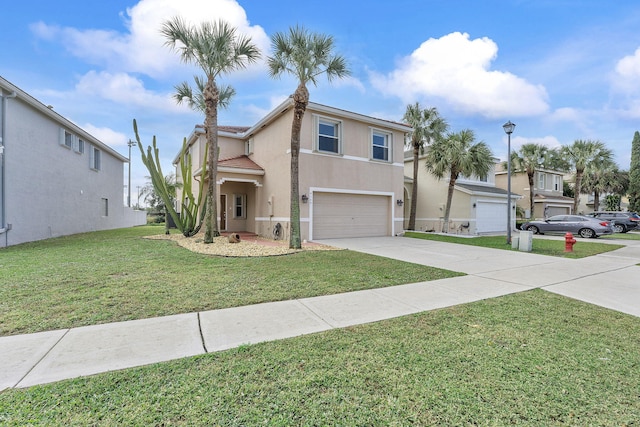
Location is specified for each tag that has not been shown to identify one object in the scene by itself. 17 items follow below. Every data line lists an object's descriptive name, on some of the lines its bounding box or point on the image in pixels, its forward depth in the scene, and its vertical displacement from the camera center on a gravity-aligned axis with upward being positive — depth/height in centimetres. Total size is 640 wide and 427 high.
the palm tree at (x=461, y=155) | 1823 +355
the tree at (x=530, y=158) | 2644 +485
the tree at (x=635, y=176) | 3114 +389
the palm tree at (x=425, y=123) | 1894 +566
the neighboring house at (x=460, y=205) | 2073 +56
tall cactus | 1308 +136
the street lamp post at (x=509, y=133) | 1312 +354
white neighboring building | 1118 +177
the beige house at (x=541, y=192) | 2966 +217
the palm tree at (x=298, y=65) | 999 +510
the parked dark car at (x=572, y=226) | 1748 -79
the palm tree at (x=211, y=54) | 1139 +620
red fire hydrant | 1105 -111
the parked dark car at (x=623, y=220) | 2198 -49
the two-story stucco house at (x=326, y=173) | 1367 +195
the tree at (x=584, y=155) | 2622 +513
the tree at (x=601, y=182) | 3090 +341
